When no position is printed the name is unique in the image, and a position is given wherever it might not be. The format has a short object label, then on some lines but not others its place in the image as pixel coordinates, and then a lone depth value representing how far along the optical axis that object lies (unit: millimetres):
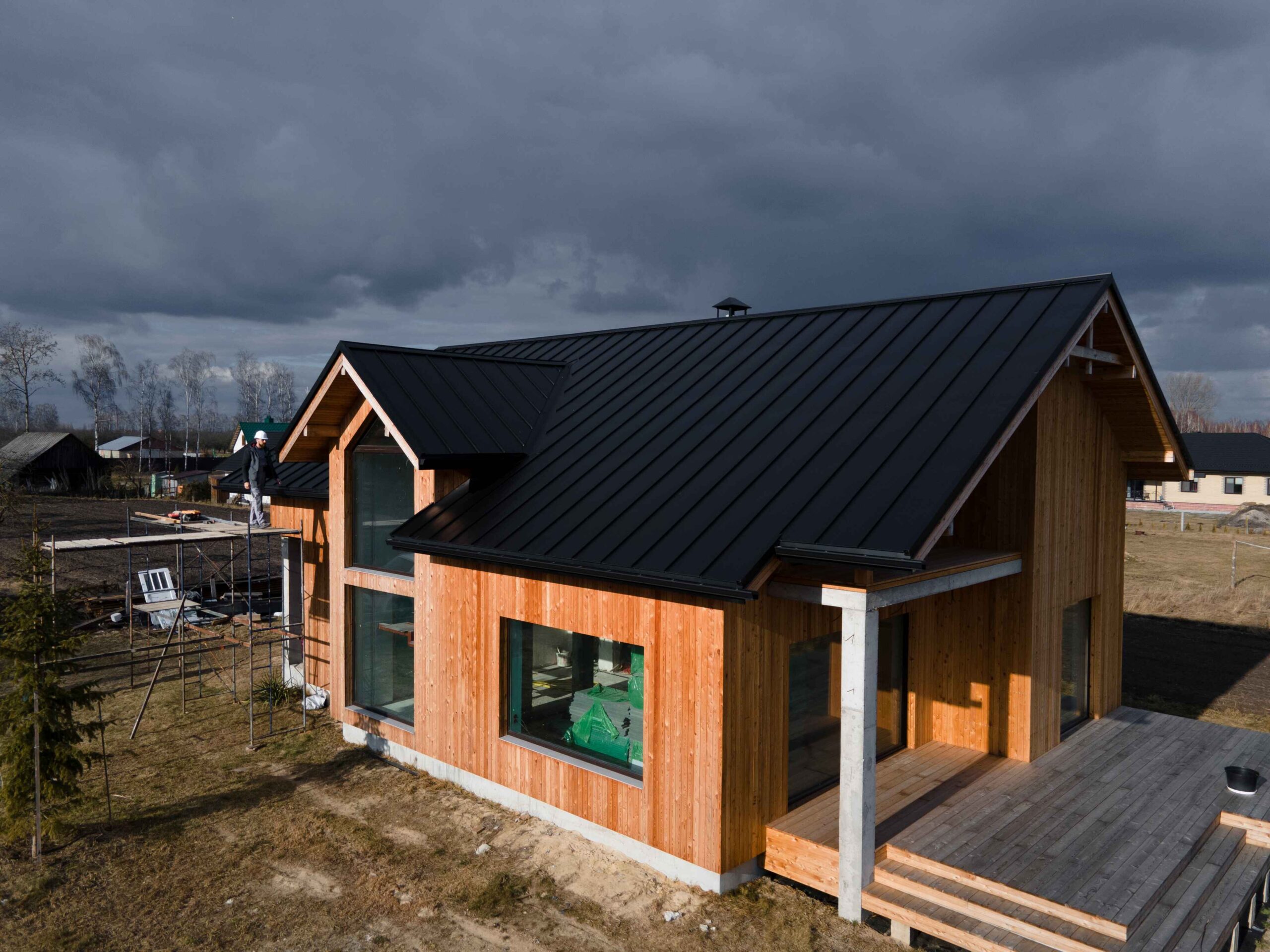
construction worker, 14898
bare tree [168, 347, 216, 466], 96625
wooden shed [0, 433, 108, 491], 56781
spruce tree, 9203
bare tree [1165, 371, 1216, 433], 124438
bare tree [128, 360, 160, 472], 86812
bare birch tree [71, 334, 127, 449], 81625
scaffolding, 13477
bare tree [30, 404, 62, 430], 109125
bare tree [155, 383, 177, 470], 100562
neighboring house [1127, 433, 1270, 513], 56688
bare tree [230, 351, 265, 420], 104000
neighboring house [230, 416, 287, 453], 43275
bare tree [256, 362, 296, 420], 107375
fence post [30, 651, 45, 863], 9211
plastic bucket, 9648
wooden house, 7895
